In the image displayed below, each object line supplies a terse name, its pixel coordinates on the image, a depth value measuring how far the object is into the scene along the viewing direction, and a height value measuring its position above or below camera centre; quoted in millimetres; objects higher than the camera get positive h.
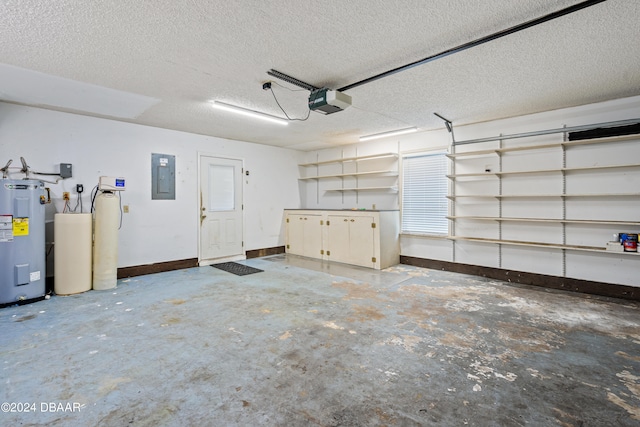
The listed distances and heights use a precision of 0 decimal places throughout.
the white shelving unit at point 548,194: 3771 +282
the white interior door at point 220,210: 5848 +44
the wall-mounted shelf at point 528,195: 3660 +231
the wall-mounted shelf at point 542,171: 3738 +579
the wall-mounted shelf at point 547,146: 3723 +938
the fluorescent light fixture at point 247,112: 4012 +1473
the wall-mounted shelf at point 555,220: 3675 -122
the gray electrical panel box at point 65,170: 4211 +609
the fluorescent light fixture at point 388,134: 5445 +1523
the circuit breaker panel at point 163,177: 5180 +643
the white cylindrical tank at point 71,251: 3881 -525
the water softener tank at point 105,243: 4164 -444
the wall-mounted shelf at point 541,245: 3789 -479
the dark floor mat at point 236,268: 5242 -1060
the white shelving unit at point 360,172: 6059 +899
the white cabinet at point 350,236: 5445 -498
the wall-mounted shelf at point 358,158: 5973 +1177
